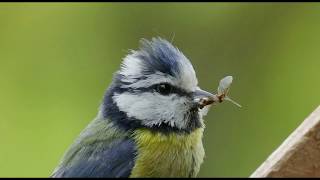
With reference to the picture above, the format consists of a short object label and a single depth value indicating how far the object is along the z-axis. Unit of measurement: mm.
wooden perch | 4086
